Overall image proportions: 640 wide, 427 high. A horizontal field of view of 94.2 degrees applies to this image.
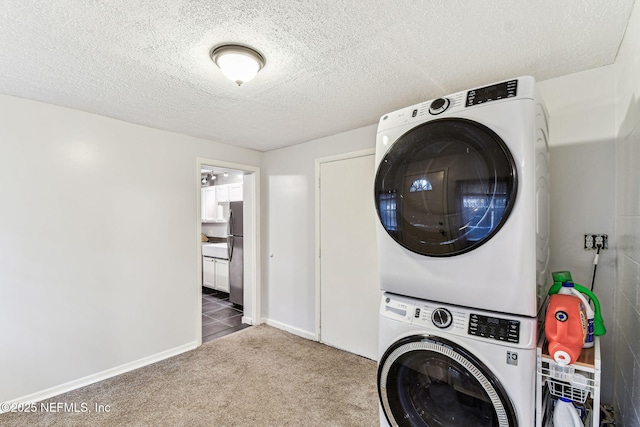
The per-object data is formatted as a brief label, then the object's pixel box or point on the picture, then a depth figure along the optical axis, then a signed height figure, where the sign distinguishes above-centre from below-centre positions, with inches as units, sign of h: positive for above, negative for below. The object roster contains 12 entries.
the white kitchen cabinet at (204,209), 243.1 +1.0
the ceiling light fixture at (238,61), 63.4 +33.0
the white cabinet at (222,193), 228.1 +13.5
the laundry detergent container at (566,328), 47.1 -19.1
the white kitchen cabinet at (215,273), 204.4 -45.1
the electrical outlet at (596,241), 71.1 -7.3
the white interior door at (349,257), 116.7 -19.5
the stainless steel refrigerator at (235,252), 180.1 -25.8
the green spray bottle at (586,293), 54.2 -15.6
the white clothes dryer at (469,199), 48.6 +2.1
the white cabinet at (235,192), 216.2 +13.7
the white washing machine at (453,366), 48.1 -27.8
